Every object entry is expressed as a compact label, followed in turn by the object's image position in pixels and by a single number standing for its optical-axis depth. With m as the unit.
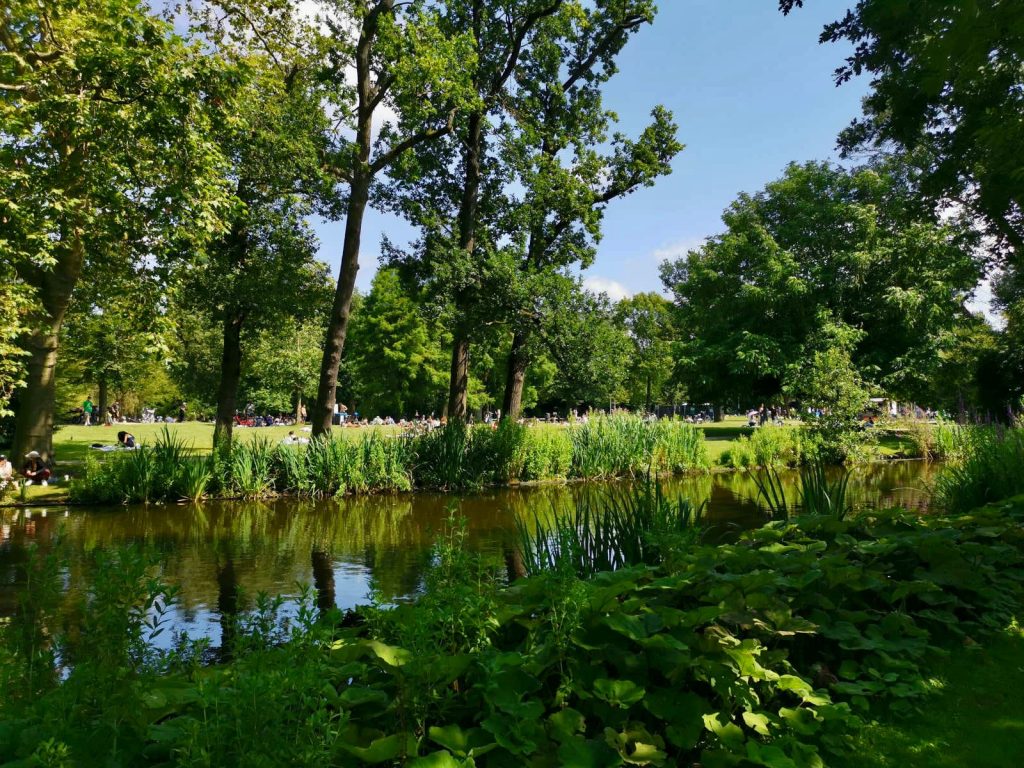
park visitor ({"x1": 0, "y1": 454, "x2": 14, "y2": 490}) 12.32
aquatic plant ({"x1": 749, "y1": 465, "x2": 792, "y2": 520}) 5.75
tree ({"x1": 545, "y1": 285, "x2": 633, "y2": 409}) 17.97
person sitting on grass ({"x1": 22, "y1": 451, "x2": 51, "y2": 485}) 13.72
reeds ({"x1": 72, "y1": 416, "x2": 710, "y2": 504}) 12.90
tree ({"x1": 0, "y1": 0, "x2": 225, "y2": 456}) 11.18
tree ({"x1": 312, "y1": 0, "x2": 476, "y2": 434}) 14.72
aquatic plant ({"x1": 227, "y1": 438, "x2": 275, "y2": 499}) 13.32
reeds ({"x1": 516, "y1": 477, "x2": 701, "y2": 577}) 4.76
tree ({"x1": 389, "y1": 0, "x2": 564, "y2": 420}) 17.17
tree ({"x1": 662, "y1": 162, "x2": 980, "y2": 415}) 27.69
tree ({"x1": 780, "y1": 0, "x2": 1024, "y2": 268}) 4.12
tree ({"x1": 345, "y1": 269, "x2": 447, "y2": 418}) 47.59
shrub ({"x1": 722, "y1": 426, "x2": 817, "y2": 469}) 19.80
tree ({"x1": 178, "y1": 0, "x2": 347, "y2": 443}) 15.91
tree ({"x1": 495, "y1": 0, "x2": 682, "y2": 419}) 18.50
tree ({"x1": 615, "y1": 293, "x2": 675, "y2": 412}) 57.00
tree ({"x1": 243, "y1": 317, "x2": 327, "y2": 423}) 37.34
